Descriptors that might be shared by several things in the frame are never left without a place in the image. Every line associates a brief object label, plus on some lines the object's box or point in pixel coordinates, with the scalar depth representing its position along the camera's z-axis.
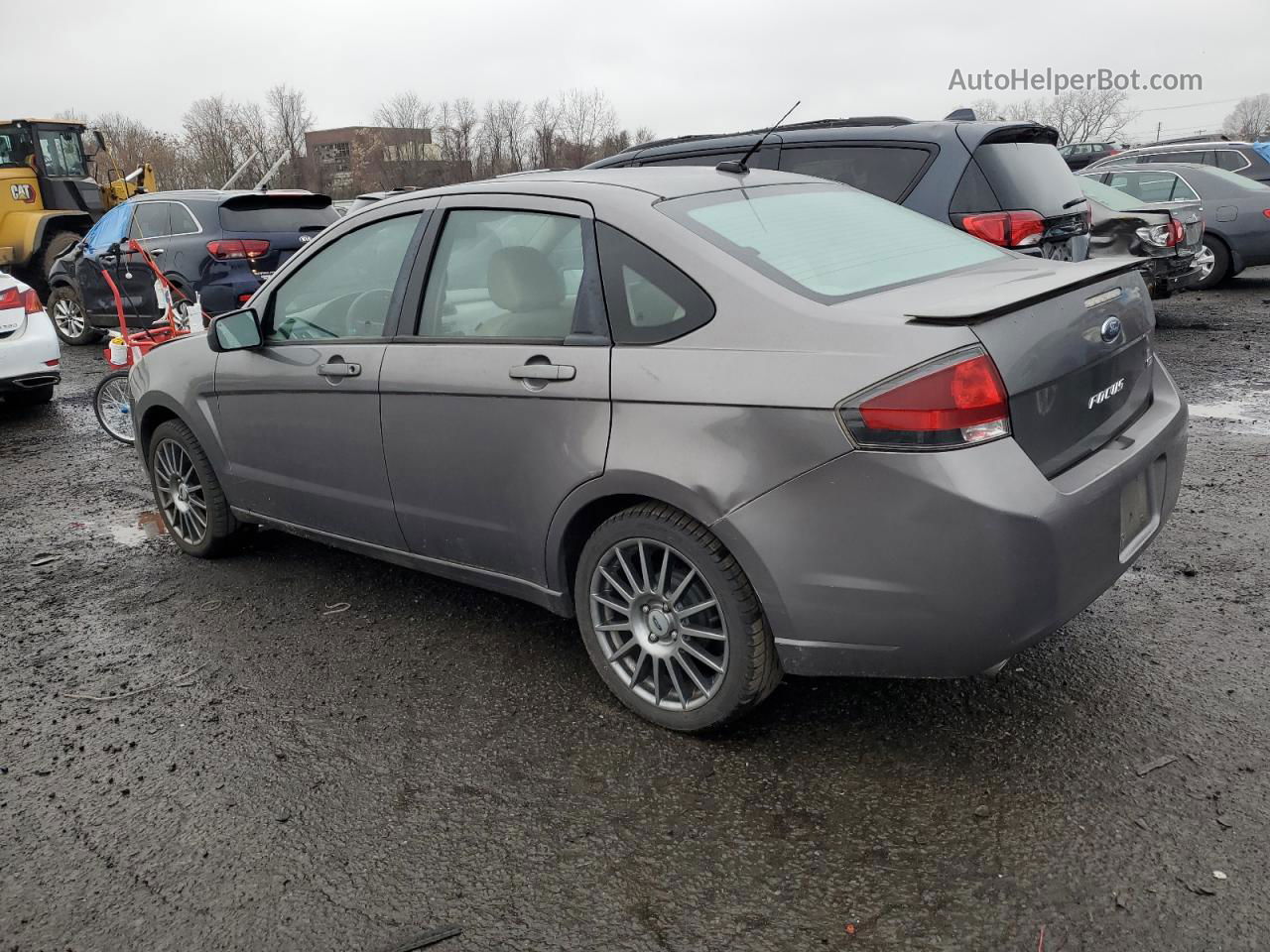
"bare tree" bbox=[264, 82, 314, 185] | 63.69
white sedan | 8.66
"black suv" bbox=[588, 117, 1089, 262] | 6.26
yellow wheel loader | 17.33
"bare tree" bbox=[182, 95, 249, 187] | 57.12
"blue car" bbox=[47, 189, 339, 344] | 11.11
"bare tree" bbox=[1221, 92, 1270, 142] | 103.12
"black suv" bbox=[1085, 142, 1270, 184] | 15.80
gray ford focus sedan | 2.63
